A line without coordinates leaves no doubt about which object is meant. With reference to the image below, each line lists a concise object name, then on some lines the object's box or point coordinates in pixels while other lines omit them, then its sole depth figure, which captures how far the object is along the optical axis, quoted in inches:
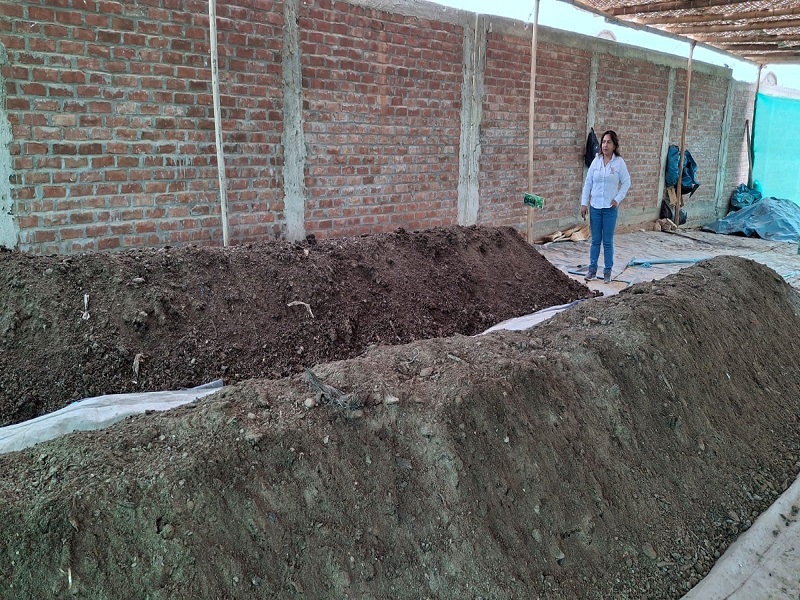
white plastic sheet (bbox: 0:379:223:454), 98.0
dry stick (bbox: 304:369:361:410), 84.3
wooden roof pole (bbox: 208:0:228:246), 169.8
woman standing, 245.1
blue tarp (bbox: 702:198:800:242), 426.9
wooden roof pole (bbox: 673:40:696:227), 397.4
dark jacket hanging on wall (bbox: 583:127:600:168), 334.0
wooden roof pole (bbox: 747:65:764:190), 498.3
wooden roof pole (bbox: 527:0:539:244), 254.8
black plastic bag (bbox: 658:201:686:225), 420.8
